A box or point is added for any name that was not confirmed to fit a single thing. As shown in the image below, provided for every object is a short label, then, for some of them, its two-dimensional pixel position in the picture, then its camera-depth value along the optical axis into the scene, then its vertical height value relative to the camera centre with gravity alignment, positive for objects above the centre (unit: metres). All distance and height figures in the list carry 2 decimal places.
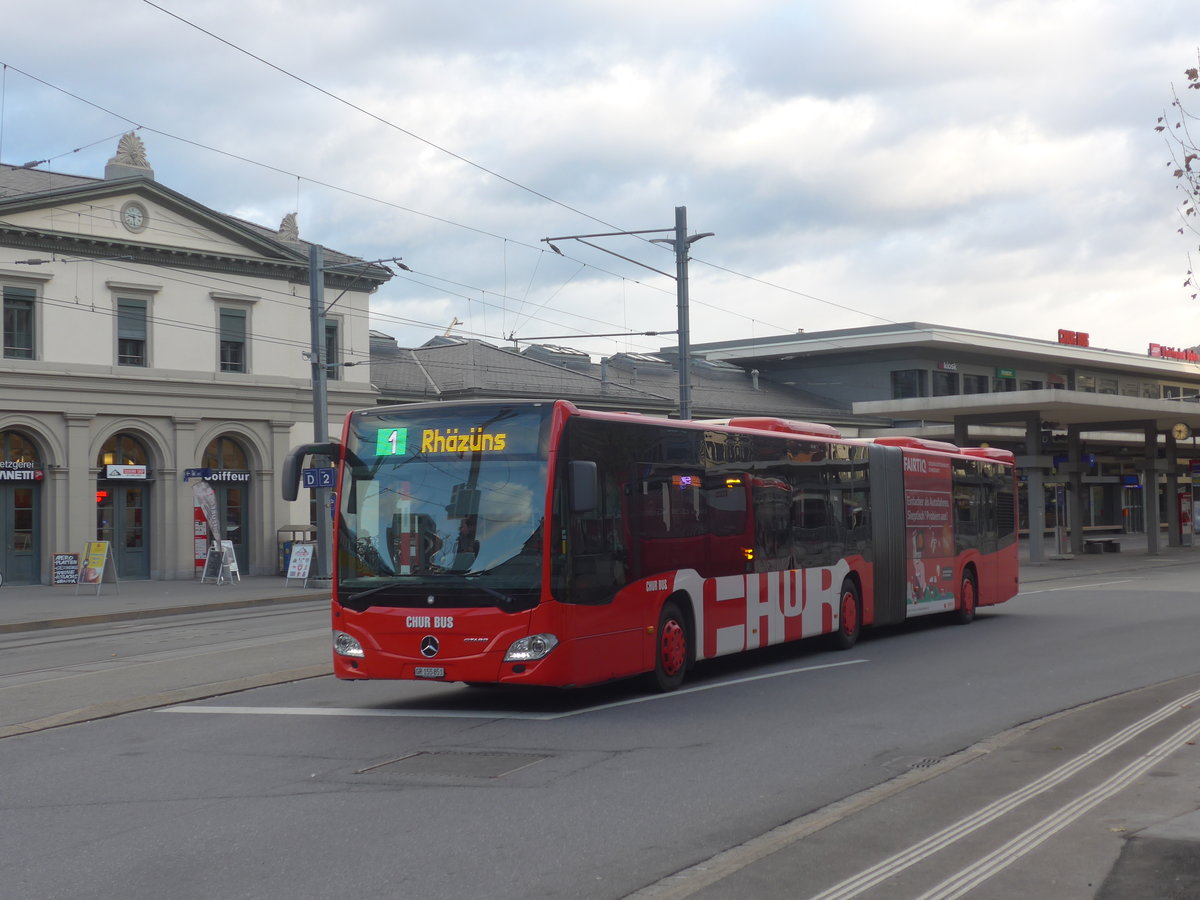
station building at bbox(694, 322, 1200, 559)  44.84 +5.57
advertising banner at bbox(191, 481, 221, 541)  35.41 +0.61
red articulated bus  11.34 -0.21
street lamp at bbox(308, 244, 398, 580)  30.59 +3.75
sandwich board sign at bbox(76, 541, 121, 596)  30.61 -0.73
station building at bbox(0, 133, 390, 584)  34.31 +4.28
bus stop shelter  40.78 +3.06
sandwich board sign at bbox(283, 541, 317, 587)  33.19 -0.86
